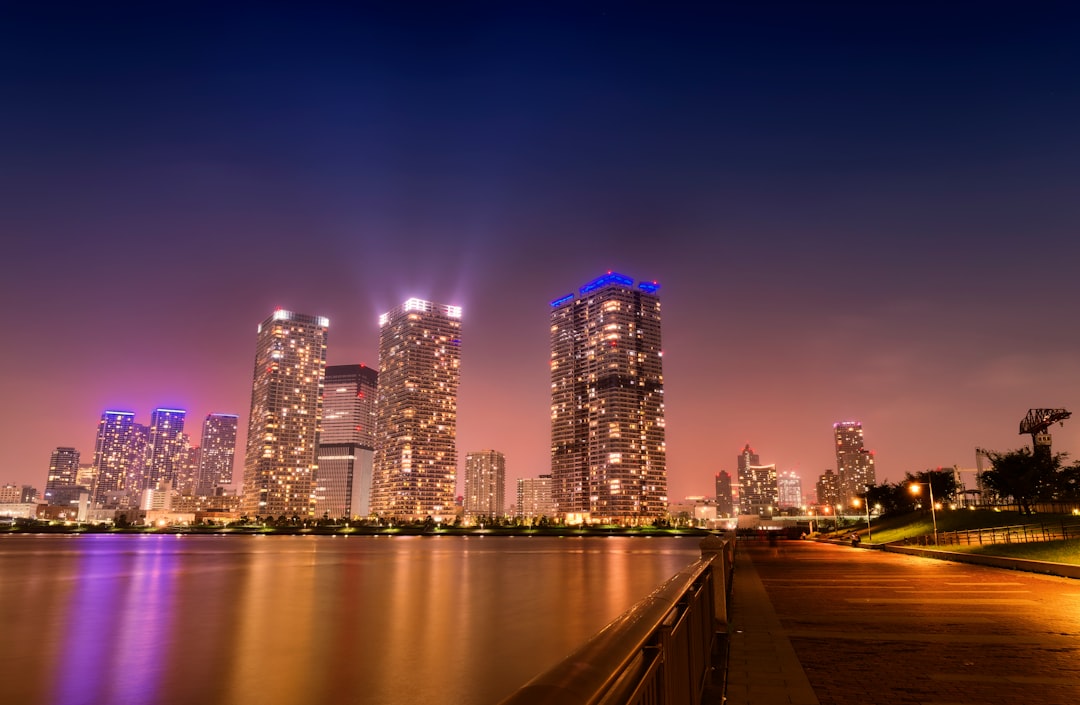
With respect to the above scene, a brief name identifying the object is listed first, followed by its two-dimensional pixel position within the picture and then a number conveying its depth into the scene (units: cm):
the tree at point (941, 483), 9213
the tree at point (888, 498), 10862
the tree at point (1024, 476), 6800
